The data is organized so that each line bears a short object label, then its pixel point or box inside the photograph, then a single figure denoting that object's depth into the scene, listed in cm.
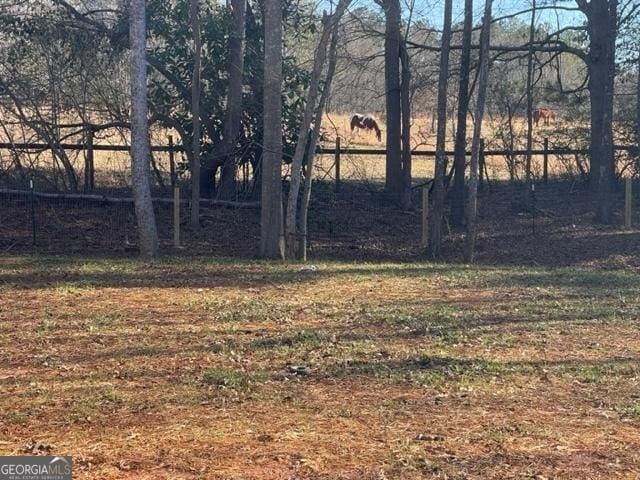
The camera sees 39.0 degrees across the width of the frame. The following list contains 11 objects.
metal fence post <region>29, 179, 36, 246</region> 1709
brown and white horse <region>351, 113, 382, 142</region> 3717
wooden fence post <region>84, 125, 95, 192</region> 2042
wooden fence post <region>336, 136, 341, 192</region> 2429
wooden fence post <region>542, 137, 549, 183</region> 2698
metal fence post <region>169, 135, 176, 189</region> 2131
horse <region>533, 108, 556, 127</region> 2914
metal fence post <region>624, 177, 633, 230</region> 2124
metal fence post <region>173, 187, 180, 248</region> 1717
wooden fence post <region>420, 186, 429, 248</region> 1894
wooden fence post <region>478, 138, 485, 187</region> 2539
